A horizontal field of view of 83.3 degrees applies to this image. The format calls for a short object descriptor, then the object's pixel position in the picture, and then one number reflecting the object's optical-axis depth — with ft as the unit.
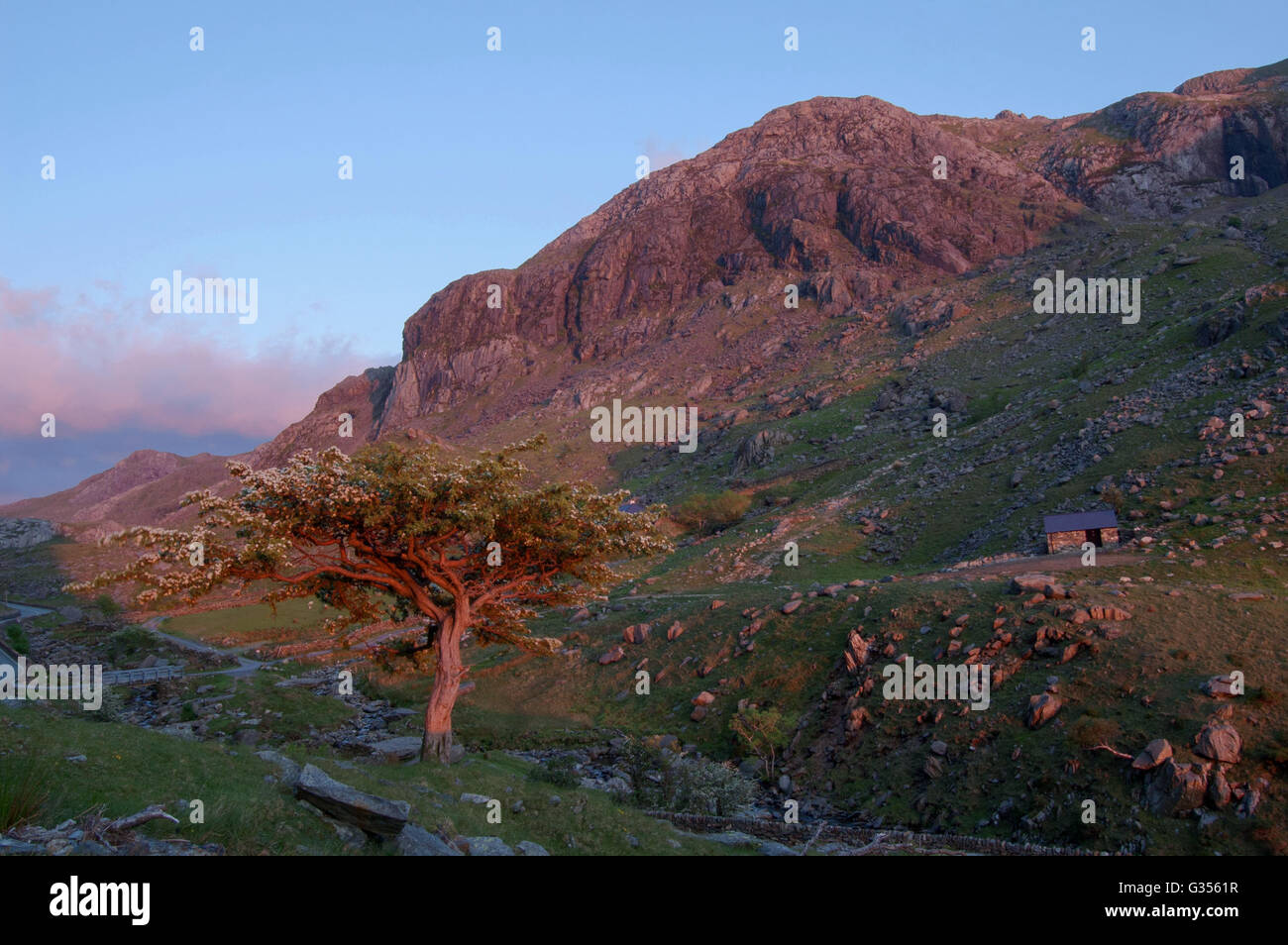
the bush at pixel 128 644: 156.66
